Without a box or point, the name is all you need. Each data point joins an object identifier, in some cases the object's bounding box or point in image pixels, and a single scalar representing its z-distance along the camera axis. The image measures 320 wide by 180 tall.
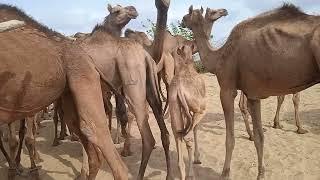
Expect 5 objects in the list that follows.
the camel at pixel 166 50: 6.93
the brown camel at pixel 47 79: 3.17
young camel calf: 4.82
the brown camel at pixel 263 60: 4.27
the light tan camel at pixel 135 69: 4.81
